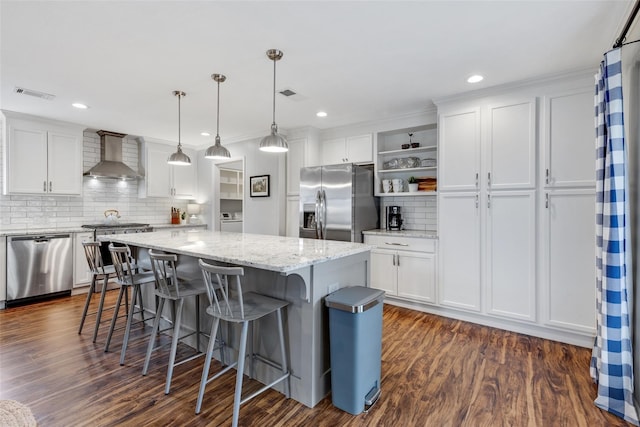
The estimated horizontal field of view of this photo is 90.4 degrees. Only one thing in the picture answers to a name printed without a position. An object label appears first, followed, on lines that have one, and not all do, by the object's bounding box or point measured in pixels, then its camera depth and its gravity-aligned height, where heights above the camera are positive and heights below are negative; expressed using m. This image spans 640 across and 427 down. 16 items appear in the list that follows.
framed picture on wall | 5.12 +0.42
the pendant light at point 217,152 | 3.27 +0.61
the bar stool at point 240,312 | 1.79 -0.61
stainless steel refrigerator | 4.07 +0.12
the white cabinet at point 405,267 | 3.66 -0.67
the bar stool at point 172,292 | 2.16 -0.59
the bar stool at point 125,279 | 2.55 -0.58
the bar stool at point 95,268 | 2.95 -0.56
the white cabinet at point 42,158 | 4.14 +0.73
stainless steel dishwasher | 4.00 -0.71
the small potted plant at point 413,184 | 4.07 +0.35
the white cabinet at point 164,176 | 5.53 +0.66
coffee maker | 4.36 -0.09
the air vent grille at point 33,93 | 3.29 +1.27
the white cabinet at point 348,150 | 4.44 +0.90
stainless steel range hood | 4.95 +0.82
